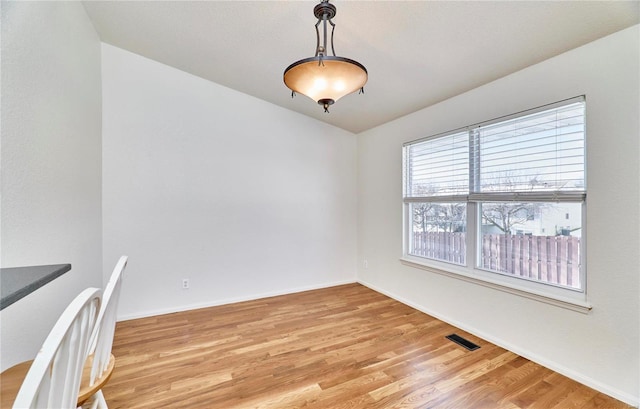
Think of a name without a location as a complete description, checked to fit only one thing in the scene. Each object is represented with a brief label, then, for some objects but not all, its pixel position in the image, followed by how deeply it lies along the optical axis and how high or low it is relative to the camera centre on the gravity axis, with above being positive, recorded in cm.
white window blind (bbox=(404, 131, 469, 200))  292 +42
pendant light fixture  151 +74
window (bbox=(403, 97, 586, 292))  211 +5
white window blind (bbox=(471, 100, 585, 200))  208 +42
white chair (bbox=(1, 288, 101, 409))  56 -39
